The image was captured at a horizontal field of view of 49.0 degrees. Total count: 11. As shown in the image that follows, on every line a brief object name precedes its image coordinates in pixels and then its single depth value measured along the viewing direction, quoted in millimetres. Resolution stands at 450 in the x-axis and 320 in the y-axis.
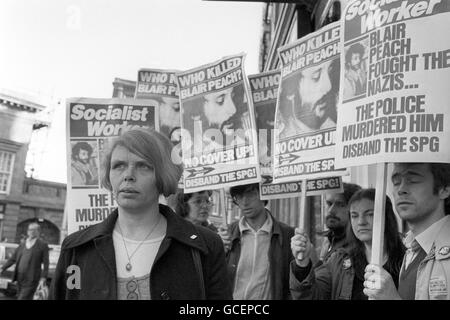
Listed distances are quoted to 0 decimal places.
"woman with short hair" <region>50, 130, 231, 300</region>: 1868
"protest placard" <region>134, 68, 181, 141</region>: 4955
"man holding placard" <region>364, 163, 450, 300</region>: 1852
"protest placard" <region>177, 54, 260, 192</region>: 3584
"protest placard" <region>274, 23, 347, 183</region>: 2857
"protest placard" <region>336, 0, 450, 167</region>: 2010
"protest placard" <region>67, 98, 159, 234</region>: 3420
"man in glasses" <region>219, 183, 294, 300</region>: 3166
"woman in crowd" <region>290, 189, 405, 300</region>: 2387
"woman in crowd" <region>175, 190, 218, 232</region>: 3961
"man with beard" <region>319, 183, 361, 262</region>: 3100
